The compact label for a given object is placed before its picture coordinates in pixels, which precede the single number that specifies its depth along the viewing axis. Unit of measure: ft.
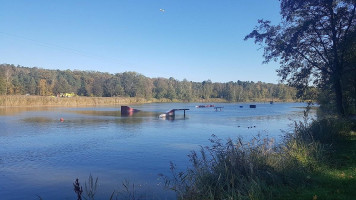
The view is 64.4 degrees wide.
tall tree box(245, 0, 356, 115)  58.44
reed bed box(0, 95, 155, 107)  223.30
